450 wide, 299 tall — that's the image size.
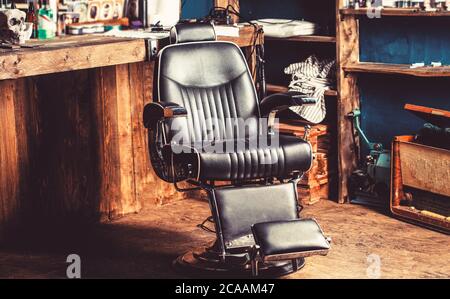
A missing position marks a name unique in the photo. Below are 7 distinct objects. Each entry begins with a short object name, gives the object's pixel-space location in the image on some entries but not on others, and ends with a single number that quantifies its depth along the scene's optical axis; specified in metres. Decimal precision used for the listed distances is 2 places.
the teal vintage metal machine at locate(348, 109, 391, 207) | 5.07
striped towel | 5.18
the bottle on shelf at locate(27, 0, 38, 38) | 4.50
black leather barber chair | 3.77
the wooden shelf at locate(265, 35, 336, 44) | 5.12
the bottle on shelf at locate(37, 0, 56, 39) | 4.51
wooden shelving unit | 4.93
